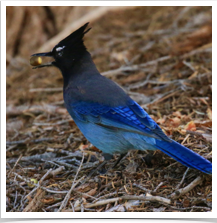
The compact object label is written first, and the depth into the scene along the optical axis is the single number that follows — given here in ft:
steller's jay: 16.67
